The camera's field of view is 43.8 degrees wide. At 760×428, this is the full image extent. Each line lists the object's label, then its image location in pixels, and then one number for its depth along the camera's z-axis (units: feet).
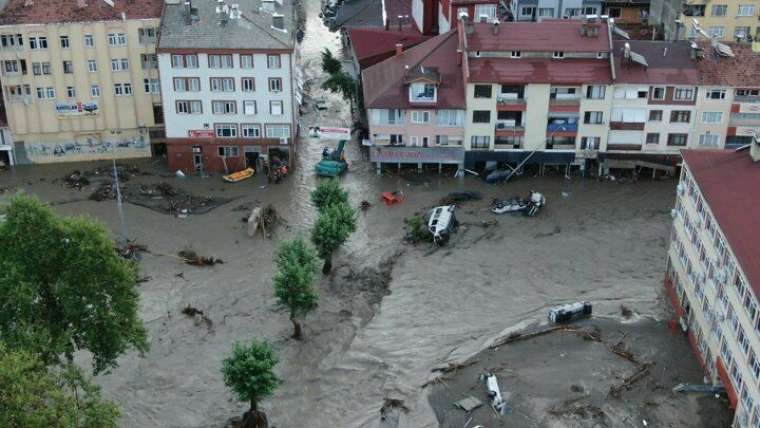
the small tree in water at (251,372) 173.27
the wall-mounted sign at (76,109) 289.53
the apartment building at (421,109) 281.54
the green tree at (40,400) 135.13
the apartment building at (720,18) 327.88
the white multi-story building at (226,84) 279.08
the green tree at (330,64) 344.69
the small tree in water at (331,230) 228.63
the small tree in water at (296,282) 201.67
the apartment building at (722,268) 165.48
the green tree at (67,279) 171.12
